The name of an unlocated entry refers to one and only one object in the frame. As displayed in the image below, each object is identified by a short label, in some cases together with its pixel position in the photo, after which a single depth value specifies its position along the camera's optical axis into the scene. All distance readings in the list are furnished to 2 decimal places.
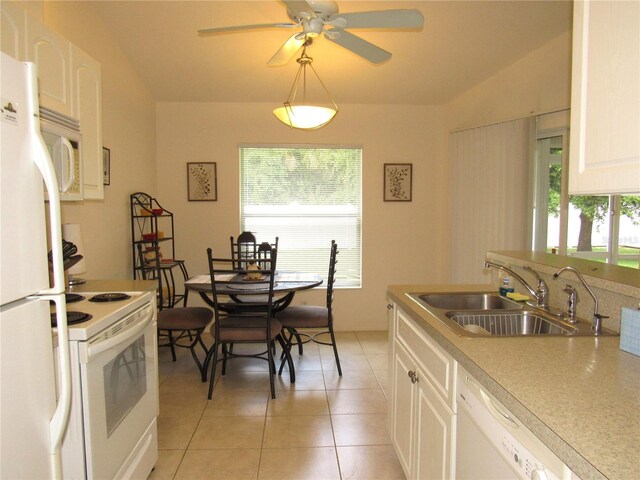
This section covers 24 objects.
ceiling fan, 1.93
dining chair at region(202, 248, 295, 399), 2.90
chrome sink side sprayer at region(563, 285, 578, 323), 1.61
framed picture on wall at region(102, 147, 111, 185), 3.17
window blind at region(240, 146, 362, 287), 4.55
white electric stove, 1.47
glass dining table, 2.98
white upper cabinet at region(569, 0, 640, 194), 0.98
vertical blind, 3.46
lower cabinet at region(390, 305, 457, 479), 1.39
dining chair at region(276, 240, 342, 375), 3.33
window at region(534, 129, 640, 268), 3.24
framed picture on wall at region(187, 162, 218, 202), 4.48
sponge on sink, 1.94
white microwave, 1.55
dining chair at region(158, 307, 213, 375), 3.20
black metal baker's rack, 3.57
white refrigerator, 0.95
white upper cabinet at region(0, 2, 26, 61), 1.50
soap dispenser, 2.08
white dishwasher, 0.86
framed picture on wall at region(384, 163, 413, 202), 4.59
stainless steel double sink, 1.56
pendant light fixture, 2.80
